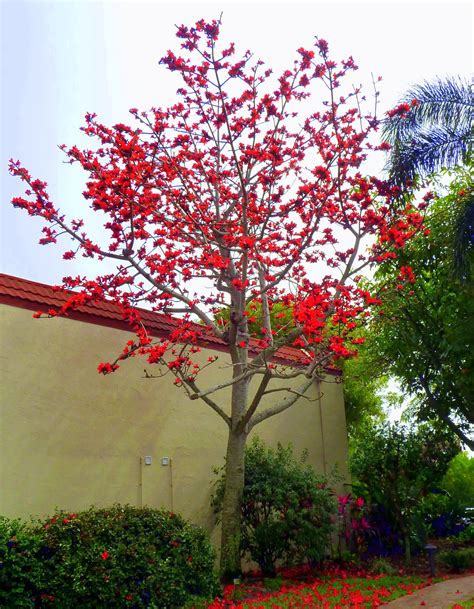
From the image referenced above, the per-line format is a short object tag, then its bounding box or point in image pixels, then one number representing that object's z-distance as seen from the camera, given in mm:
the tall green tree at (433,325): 11172
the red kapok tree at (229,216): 7777
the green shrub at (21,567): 5699
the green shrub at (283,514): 8211
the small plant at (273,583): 7891
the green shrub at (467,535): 11255
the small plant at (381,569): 8867
